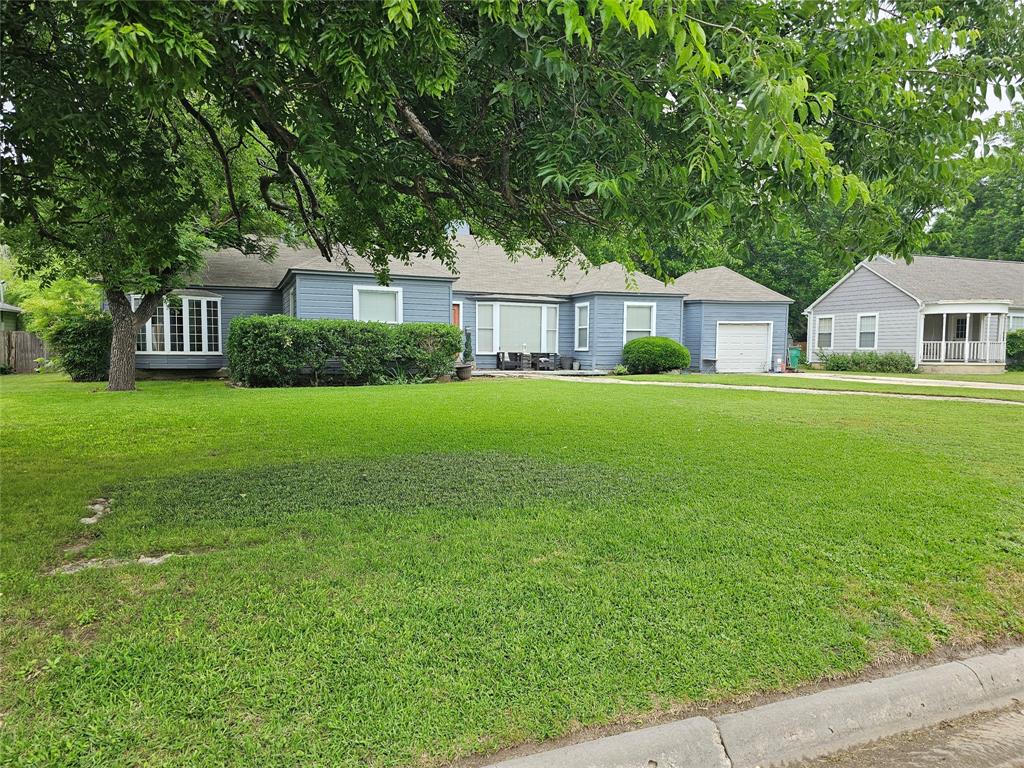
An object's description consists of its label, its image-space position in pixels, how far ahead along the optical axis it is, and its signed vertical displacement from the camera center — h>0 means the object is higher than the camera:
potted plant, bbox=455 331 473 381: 17.50 -0.62
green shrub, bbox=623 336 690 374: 20.52 -0.21
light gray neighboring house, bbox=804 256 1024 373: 22.34 +1.48
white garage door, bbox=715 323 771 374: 23.12 +0.07
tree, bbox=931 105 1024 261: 32.41 +7.22
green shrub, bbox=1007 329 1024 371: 23.09 -0.05
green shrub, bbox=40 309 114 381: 15.98 +0.20
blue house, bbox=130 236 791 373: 17.44 +1.45
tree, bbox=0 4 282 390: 3.87 +1.56
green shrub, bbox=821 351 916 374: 22.84 -0.56
